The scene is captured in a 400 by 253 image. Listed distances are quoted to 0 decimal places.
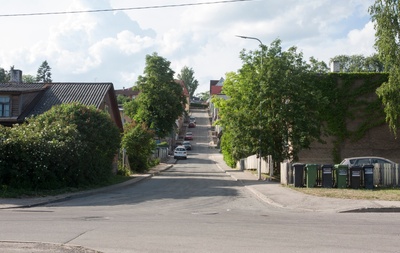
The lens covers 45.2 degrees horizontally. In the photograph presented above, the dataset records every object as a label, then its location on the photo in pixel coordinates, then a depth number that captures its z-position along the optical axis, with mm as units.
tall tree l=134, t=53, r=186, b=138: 66062
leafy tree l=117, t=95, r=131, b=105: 113081
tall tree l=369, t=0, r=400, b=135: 28219
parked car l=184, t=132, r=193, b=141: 103275
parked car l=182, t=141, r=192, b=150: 87712
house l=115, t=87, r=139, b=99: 143800
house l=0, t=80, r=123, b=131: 33062
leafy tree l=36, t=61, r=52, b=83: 125312
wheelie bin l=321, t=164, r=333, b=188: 23031
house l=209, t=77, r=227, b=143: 104294
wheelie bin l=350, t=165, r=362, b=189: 22641
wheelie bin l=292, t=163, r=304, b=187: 23844
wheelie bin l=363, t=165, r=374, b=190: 22406
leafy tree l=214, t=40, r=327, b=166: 29484
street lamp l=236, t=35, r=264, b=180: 30216
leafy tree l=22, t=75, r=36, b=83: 122188
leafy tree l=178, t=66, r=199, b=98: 165750
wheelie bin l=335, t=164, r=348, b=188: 22844
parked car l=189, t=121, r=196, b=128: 122350
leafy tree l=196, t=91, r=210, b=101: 174888
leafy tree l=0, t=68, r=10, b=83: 115812
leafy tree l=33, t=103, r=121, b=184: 24250
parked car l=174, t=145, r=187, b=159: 68938
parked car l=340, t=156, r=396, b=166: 25953
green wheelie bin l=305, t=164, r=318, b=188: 23281
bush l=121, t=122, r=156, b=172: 39491
